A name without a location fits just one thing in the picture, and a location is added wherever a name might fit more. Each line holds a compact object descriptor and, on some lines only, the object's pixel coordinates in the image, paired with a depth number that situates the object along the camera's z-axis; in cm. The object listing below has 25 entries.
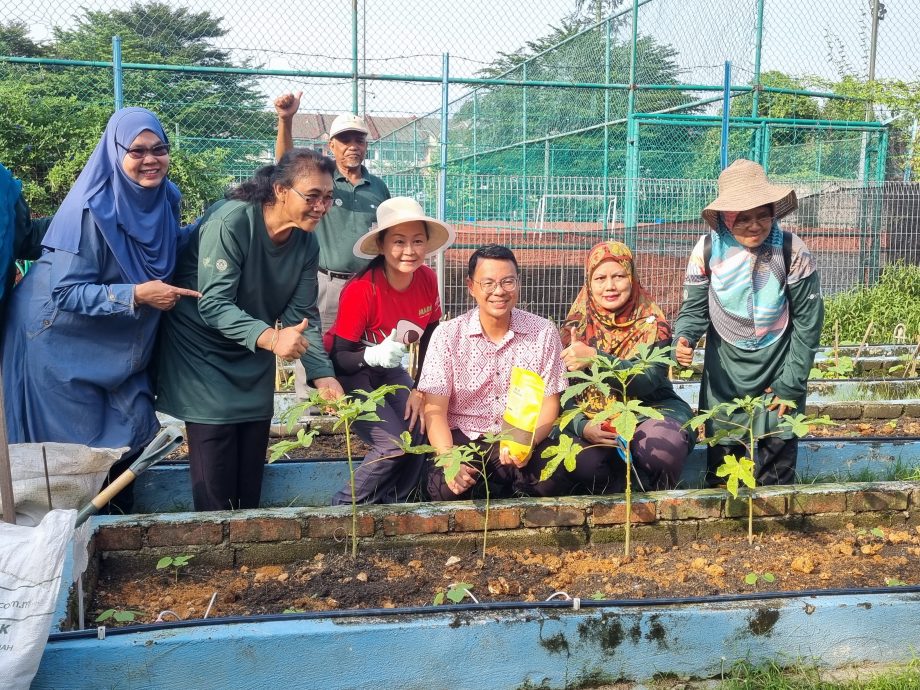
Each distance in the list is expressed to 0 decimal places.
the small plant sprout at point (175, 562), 294
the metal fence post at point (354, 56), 750
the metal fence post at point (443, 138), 758
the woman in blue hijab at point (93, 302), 320
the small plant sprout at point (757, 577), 298
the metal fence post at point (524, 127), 1411
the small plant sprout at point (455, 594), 271
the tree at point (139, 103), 805
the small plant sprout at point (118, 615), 262
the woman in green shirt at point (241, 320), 333
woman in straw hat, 385
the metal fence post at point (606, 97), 1223
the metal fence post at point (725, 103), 852
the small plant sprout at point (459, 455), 298
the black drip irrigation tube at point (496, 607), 233
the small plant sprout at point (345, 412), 297
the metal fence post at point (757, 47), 1021
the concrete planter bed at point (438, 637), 231
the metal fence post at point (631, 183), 908
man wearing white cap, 499
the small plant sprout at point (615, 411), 304
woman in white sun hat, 373
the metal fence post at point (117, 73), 683
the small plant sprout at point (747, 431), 324
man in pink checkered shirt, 354
